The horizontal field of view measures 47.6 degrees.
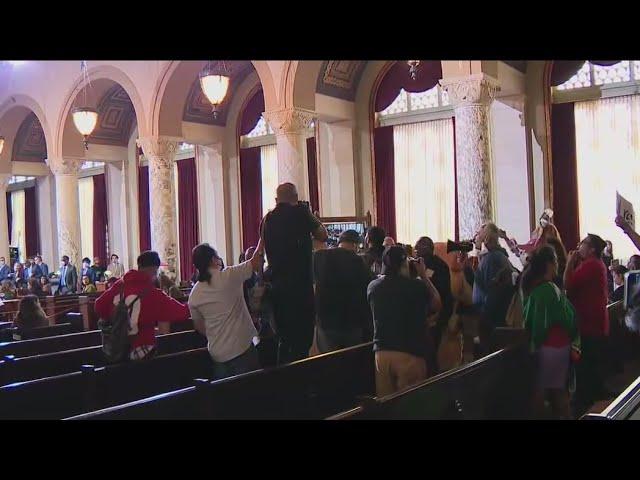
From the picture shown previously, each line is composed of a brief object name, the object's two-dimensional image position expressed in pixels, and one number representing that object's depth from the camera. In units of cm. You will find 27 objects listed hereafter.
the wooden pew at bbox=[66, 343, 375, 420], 344
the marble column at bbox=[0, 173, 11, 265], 1798
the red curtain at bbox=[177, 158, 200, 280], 1703
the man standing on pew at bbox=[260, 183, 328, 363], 429
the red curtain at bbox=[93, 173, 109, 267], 1936
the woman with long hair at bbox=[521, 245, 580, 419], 435
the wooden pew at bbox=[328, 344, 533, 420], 323
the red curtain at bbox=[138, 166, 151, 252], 1820
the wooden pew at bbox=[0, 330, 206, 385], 516
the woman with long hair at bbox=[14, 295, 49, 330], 716
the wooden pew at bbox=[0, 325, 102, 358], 629
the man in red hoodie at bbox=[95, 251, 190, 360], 446
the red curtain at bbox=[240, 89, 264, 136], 1569
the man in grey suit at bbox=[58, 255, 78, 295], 1513
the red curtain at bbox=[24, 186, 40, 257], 2111
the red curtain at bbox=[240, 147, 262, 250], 1595
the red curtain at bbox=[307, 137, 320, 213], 1470
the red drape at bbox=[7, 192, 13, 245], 2220
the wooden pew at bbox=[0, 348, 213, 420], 418
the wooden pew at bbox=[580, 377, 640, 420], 231
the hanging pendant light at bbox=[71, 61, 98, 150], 1223
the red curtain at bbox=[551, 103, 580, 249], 1205
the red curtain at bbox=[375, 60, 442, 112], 1316
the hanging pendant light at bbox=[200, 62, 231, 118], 1048
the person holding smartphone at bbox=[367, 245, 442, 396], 427
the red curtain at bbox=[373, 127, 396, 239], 1401
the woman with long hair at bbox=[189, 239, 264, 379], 439
